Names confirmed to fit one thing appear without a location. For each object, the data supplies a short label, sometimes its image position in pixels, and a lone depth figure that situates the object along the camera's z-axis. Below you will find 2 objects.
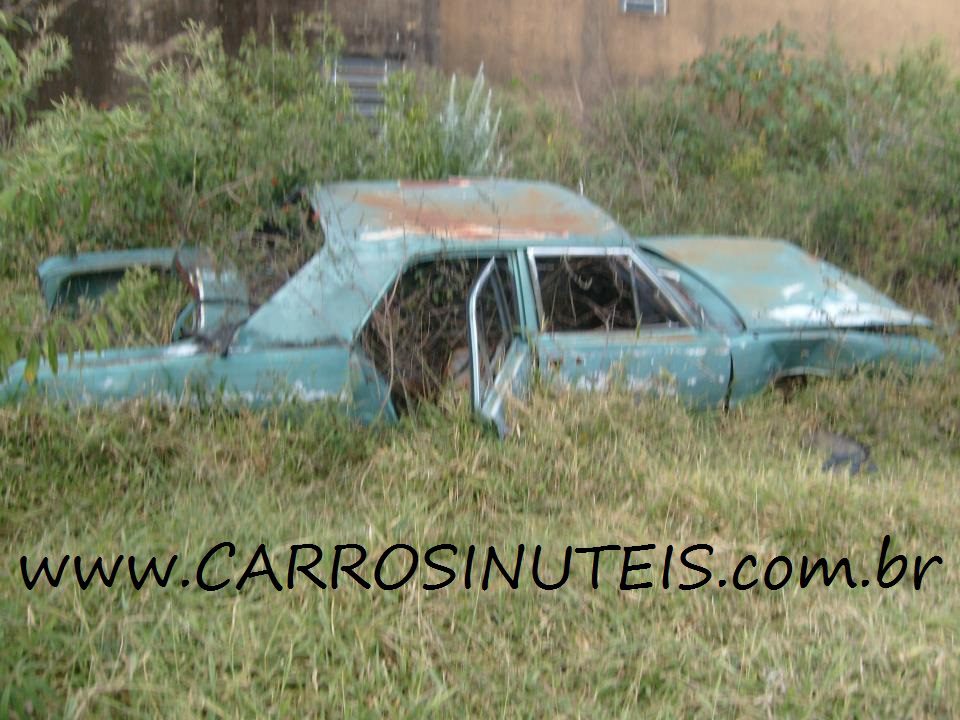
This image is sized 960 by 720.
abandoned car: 3.82
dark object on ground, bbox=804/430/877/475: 4.16
